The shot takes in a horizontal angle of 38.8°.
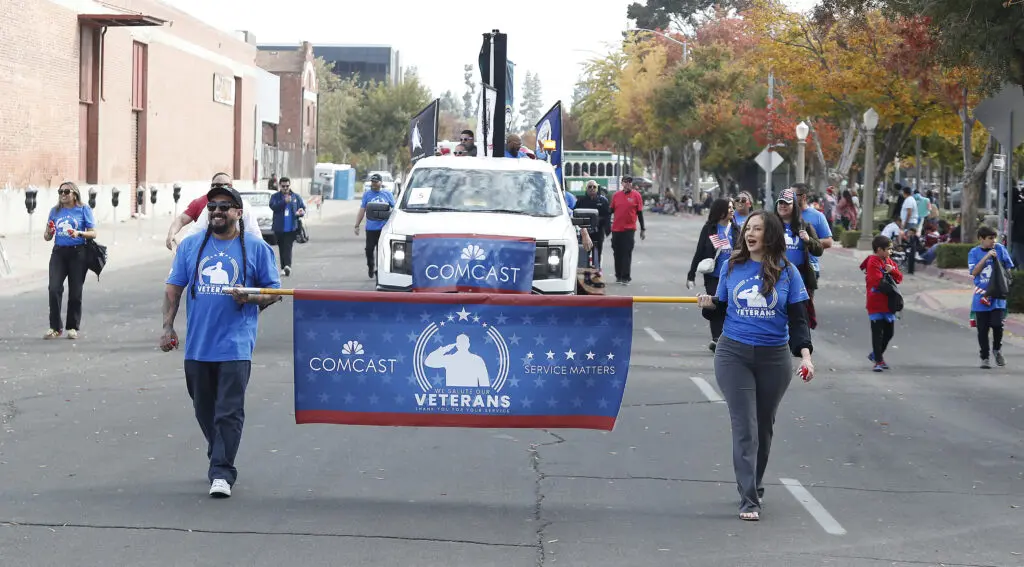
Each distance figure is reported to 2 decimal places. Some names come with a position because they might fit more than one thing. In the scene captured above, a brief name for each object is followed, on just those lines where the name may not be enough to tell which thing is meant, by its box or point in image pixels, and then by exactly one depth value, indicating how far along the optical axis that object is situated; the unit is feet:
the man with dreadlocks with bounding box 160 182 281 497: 27.02
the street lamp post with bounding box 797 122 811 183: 148.97
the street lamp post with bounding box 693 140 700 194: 240.40
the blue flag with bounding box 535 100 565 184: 74.18
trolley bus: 260.01
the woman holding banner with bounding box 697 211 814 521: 26.03
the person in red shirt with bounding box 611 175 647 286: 84.53
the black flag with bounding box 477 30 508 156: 78.48
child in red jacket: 49.01
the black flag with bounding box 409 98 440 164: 73.72
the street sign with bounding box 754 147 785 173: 157.28
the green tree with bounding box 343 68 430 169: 348.32
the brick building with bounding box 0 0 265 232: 129.90
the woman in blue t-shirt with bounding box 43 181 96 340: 52.60
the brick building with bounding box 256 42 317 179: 330.54
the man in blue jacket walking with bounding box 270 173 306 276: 83.66
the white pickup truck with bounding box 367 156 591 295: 50.39
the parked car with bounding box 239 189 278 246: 118.83
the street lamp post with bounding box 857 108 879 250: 129.39
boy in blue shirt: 50.44
